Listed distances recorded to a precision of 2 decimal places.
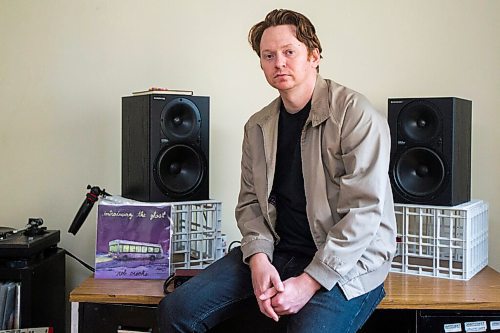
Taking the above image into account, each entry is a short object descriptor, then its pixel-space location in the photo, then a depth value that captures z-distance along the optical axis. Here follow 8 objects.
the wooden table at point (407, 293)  1.79
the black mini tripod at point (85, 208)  2.22
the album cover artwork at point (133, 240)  2.00
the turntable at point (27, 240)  1.99
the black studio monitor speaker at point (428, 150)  2.04
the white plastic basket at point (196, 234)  2.11
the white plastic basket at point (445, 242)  2.03
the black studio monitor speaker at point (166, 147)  2.05
